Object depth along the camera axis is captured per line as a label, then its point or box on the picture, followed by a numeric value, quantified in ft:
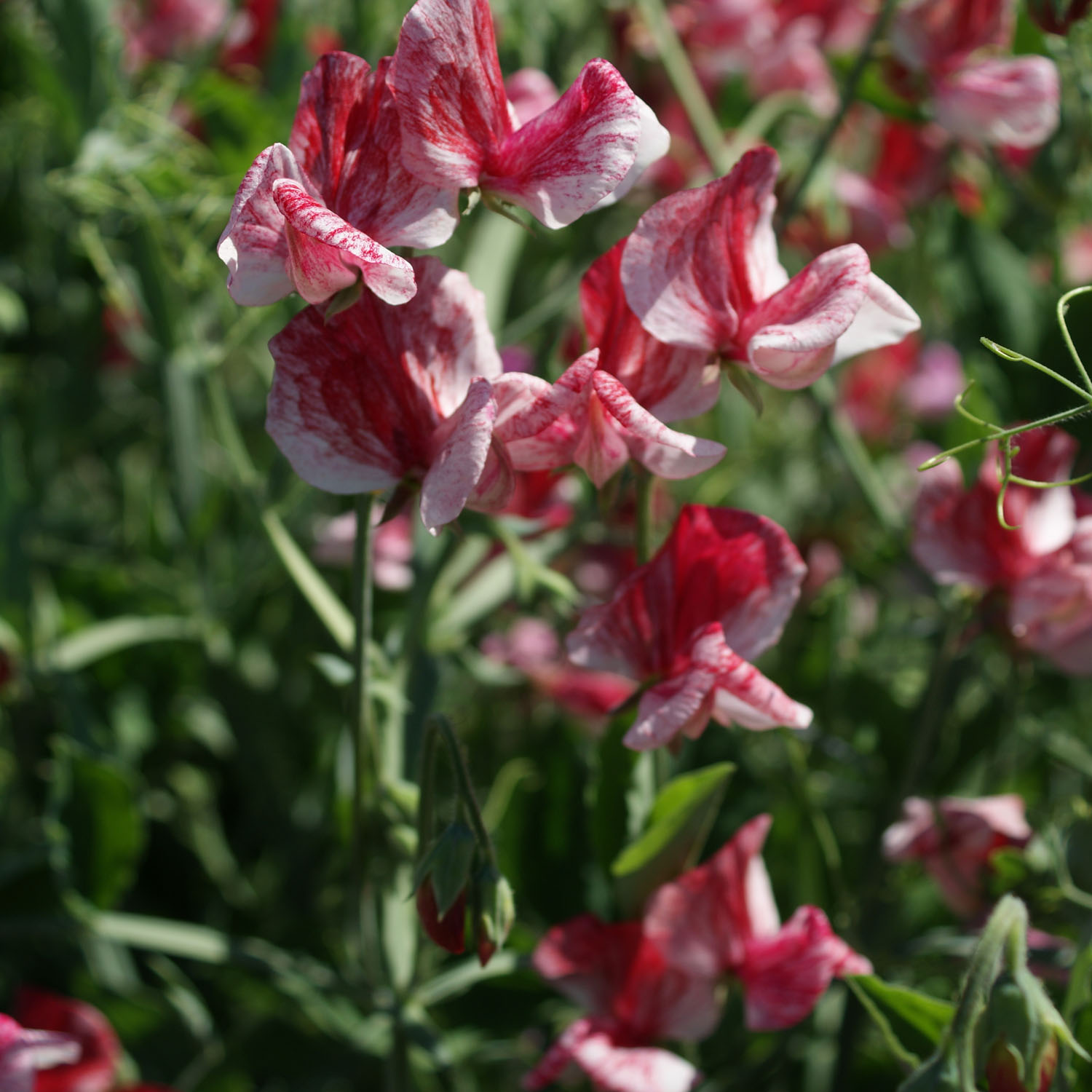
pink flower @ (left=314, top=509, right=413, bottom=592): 1.88
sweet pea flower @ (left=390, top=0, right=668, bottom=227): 1.47
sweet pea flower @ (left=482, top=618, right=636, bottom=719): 2.15
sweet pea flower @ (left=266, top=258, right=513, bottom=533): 1.50
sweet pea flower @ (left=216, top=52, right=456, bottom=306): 1.44
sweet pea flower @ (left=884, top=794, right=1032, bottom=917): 1.74
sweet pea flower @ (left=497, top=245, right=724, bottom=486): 1.47
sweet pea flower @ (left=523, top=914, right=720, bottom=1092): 1.66
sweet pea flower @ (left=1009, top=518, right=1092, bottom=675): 1.67
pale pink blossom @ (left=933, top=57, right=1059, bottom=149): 1.83
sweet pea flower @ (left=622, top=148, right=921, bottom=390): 1.50
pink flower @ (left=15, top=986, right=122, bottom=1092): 1.81
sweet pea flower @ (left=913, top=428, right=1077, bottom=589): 1.70
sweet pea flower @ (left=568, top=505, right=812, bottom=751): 1.55
